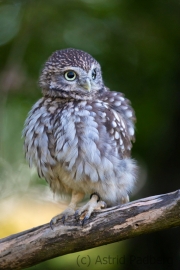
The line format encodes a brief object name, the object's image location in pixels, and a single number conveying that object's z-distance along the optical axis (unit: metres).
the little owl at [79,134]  7.59
